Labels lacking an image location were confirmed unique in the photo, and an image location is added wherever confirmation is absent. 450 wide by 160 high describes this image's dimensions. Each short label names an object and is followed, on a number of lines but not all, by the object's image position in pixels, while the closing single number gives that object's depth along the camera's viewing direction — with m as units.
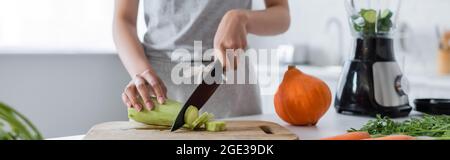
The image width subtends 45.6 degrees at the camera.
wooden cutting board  0.87
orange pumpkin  0.98
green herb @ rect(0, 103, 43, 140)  0.47
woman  1.22
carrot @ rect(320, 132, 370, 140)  0.75
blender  1.13
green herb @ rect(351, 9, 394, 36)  1.16
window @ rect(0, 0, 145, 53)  2.59
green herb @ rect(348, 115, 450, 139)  0.86
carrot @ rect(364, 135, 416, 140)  0.69
